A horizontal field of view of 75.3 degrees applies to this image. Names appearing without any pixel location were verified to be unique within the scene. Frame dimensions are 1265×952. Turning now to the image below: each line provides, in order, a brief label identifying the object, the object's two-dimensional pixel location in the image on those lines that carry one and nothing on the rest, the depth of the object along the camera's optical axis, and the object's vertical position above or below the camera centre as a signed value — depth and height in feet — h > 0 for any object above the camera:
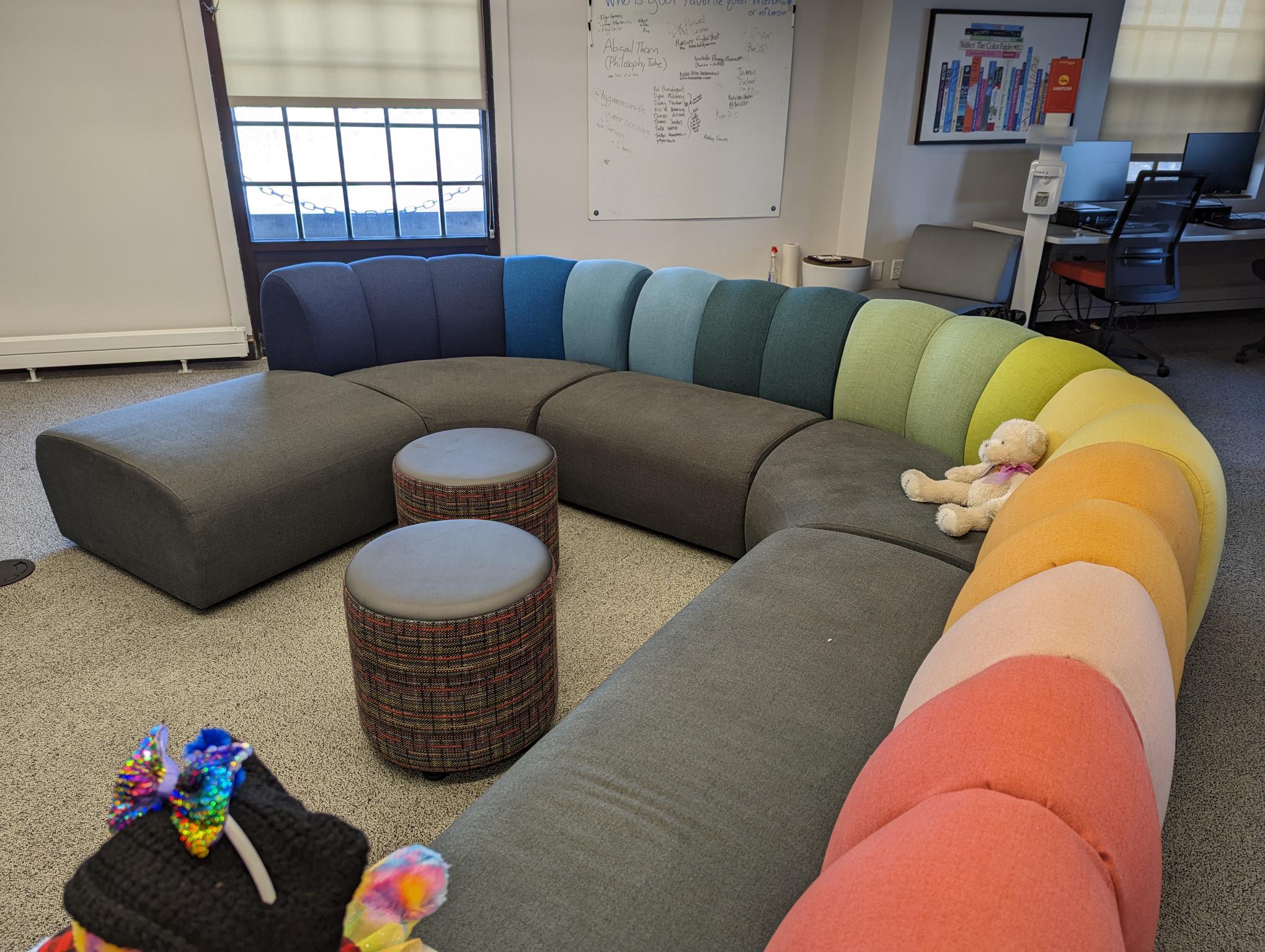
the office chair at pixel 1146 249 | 13.80 -1.09
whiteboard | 14.53 +1.27
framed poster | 15.23 +2.01
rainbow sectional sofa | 2.49 -2.30
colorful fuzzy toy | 2.36 -1.95
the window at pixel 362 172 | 13.94 +0.03
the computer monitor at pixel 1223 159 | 16.48 +0.50
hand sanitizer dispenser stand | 12.44 +0.13
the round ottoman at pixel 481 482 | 7.07 -2.52
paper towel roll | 16.20 -1.60
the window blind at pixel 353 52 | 12.90 +1.86
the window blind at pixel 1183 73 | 17.17 +2.27
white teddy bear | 6.36 -2.34
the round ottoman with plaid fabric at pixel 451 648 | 5.14 -2.85
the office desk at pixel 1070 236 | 14.62 -0.90
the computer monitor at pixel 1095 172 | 16.34 +0.22
